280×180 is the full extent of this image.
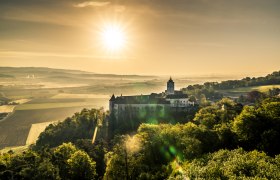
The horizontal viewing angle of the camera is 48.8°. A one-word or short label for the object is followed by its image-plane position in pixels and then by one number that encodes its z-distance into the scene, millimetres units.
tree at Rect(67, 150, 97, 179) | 61969
